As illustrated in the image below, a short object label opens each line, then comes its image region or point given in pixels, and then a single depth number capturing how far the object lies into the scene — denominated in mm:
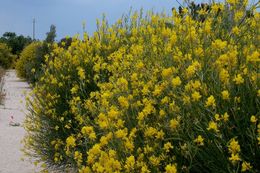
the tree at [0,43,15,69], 40094
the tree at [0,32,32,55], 57562
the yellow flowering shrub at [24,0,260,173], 3012
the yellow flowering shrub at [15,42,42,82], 24219
